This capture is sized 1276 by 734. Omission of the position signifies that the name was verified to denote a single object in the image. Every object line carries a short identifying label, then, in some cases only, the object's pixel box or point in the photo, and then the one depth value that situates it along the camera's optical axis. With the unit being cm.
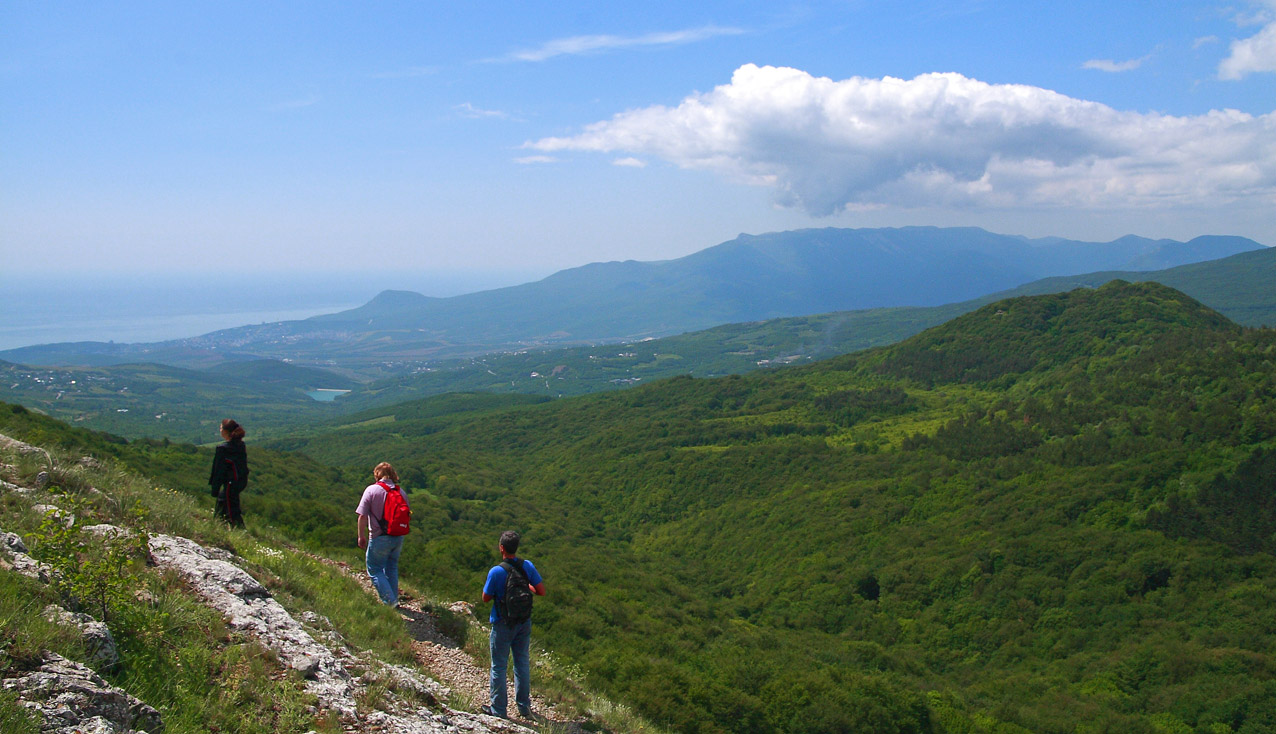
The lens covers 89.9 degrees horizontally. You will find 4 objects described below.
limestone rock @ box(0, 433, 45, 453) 954
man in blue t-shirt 677
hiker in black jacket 995
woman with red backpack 865
